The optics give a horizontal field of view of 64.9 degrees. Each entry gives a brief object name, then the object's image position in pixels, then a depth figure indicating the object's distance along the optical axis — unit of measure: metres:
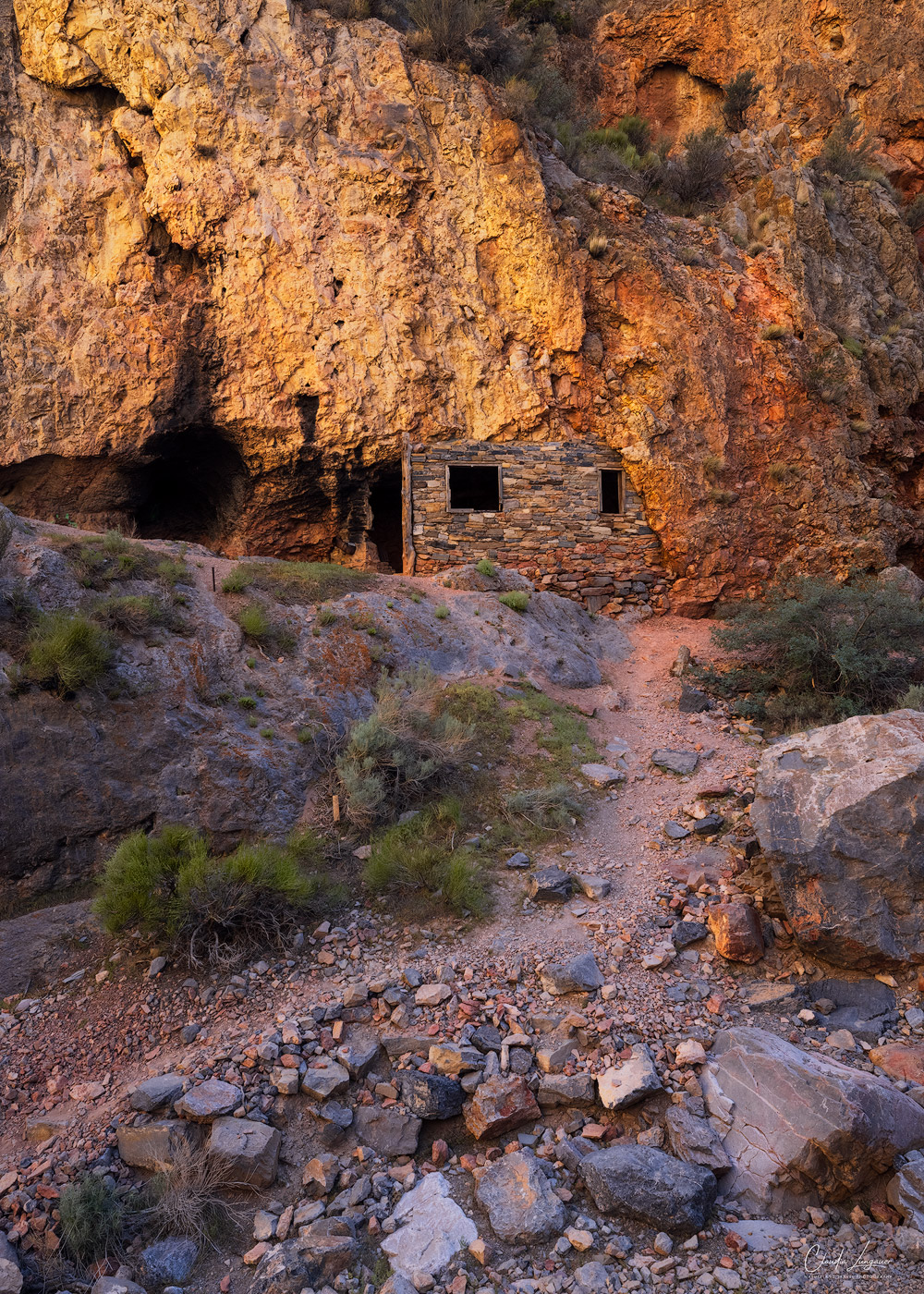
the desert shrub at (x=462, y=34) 13.87
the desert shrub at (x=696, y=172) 15.88
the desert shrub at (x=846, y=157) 17.22
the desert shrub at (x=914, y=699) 7.49
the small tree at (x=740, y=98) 18.42
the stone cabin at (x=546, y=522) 12.62
